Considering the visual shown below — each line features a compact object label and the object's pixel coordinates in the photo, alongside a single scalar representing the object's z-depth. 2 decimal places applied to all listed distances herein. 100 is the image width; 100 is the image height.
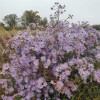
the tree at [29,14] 18.69
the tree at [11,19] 19.58
